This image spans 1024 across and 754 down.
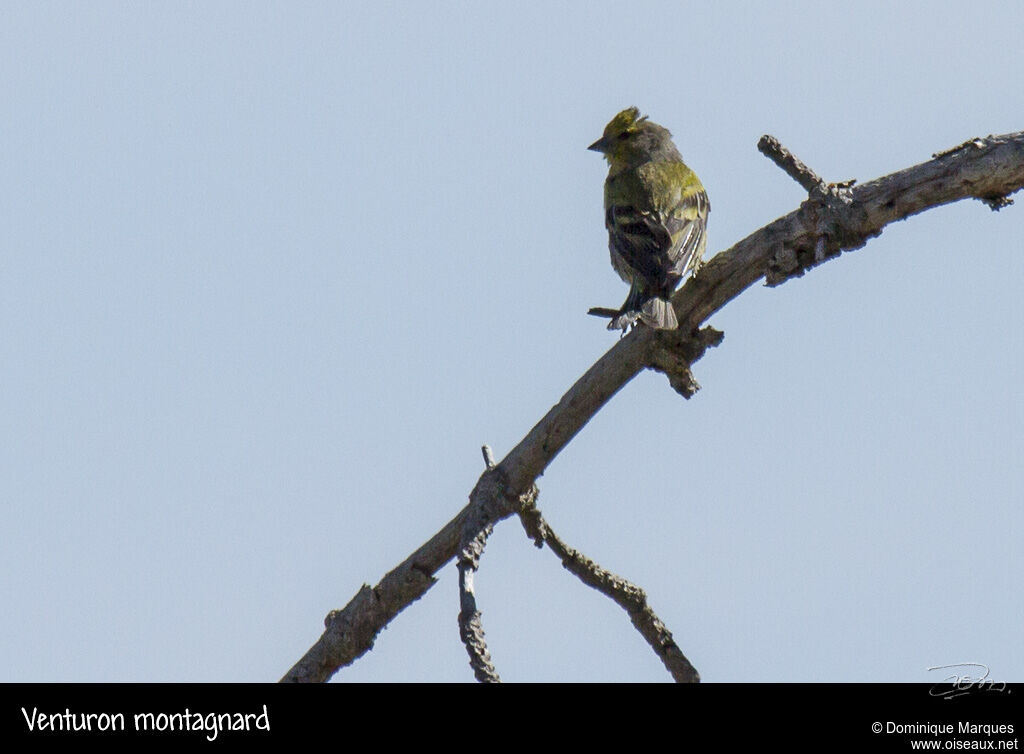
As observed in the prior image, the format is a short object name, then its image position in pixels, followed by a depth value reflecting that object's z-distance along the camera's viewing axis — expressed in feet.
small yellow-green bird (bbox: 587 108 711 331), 53.11
